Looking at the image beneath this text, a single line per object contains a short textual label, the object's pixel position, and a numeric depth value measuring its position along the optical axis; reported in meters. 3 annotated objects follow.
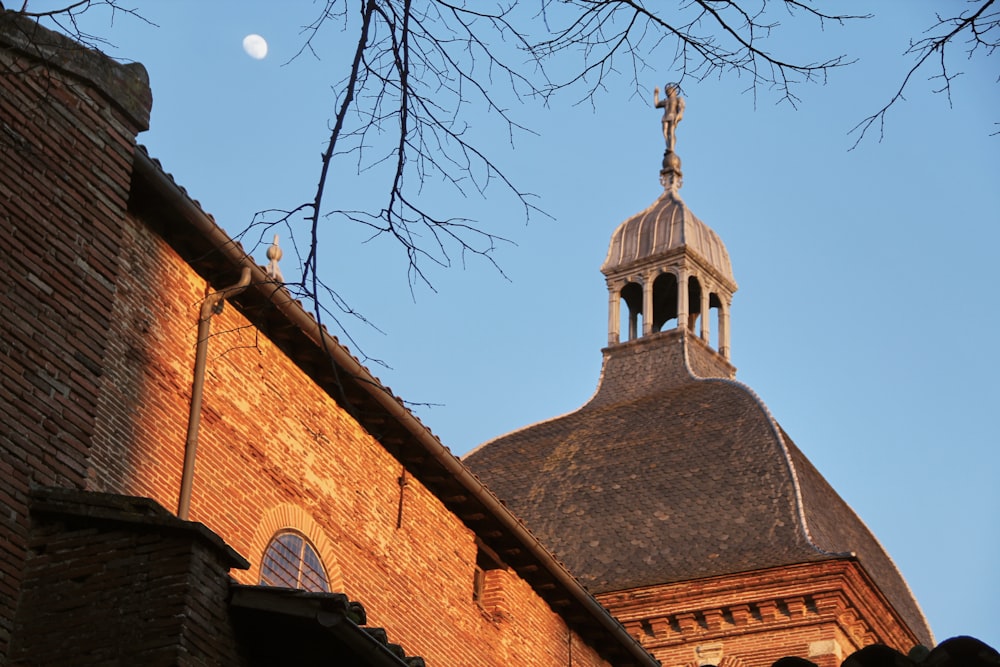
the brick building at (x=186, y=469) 10.54
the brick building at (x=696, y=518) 29.73
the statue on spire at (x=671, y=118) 42.28
